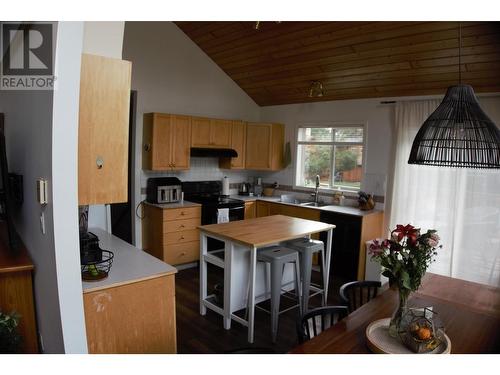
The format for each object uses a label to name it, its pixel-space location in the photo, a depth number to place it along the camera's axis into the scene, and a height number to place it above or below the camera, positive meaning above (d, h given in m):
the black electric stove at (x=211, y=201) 4.73 -0.63
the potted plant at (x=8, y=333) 1.85 -0.97
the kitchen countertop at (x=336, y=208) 4.34 -0.65
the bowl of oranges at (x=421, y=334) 1.58 -0.79
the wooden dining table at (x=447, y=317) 1.66 -0.87
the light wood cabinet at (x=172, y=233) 4.45 -1.02
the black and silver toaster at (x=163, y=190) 4.64 -0.48
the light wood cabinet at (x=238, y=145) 5.35 +0.17
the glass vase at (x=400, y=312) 1.72 -0.74
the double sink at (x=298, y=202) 5.07 -0.65
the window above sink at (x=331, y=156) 4.89 +0.04
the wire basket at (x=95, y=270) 1.93 -0.66
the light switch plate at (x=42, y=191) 1.68 -0.19
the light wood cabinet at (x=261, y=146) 5.52 +0.17
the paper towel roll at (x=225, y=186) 5.45 -0.46
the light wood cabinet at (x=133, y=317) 1.88 -0.92
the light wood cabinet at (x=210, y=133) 4.92 +0.32
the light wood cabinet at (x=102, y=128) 1.76 +0.12
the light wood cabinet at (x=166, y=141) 4.55 +0.16
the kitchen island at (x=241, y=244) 2.87 -0.74
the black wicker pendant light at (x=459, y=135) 1.63 +0.12
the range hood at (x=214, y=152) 4.95 +0.04
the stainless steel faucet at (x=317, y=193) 5.16 -0.51
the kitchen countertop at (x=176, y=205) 4.51 -0.65
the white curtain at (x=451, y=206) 3.67 -0.49
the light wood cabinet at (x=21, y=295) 2.10 -0.87
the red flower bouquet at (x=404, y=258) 1.69 -0.47
